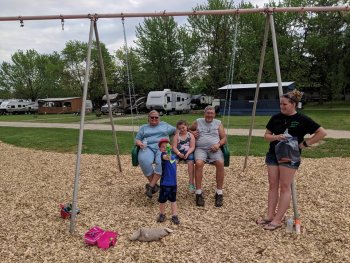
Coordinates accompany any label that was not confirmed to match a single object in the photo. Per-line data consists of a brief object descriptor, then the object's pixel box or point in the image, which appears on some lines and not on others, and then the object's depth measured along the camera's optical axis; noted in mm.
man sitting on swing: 4809
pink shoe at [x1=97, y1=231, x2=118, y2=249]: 3545
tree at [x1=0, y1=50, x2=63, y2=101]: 50781
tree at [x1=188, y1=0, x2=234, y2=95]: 21250
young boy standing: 4133
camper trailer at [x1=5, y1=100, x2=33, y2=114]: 42719
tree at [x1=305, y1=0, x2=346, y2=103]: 31359
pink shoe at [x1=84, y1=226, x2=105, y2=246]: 3592
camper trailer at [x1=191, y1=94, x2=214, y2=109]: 33625
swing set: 4049
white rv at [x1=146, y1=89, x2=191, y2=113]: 27328
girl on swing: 4887
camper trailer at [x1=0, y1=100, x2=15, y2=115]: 42500
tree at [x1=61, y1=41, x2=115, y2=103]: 42156
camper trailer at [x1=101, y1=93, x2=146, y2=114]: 30141
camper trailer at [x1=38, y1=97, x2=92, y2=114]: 41312
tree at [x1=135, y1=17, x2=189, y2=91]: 25656
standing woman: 3631
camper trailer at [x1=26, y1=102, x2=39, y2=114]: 44250
